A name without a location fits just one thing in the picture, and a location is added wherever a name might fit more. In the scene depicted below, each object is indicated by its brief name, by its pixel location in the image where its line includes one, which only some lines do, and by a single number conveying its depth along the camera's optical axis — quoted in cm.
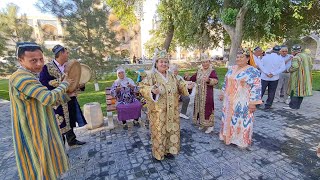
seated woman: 470
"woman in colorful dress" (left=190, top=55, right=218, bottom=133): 422
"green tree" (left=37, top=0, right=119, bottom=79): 1040
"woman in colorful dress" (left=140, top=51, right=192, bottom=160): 308
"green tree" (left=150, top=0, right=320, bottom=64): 990
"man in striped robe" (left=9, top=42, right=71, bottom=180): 198
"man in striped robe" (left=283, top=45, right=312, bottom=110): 573
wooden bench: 500
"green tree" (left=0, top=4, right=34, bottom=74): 1198
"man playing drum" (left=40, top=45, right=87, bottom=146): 323
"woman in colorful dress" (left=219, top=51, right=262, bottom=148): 338
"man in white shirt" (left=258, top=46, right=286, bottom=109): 586
